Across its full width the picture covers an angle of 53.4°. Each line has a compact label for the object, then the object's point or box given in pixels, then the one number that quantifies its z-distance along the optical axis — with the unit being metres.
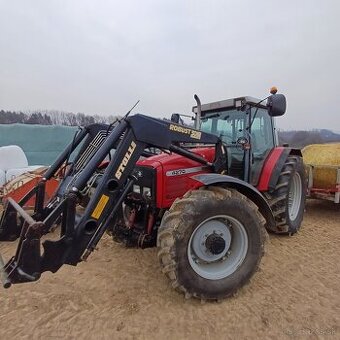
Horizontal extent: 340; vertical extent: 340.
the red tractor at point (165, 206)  2.95
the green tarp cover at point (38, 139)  11.18
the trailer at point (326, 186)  6.56
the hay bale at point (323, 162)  6.75
